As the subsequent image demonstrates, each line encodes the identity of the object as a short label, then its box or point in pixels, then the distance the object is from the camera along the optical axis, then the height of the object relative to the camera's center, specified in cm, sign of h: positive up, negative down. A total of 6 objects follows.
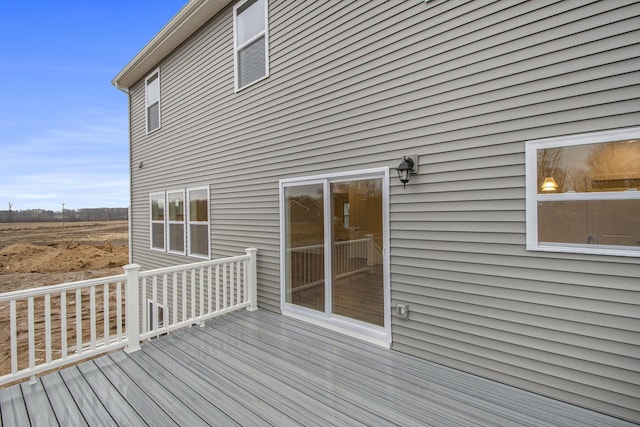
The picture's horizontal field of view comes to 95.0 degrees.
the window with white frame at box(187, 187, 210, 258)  603 -19
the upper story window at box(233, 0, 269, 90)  485 +292
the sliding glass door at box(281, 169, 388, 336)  342 -48
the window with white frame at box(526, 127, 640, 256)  206 +11
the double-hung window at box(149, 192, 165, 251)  737 -17
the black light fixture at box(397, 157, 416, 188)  301 +41
